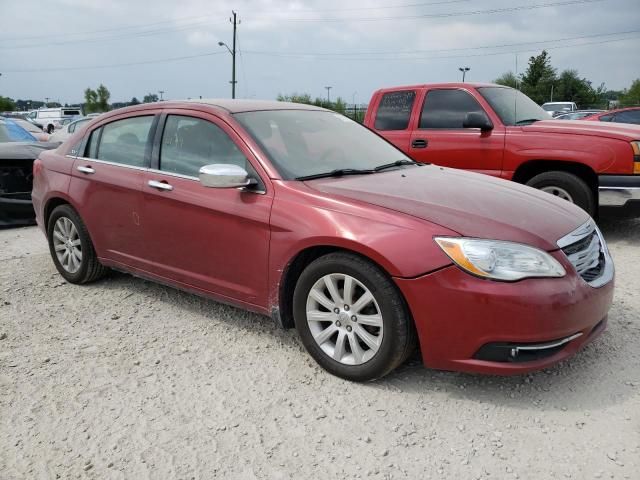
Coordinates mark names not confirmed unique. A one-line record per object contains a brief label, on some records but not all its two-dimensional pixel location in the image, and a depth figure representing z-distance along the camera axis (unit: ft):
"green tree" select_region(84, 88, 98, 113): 219.41
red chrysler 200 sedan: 9.12
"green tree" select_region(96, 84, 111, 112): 220.23
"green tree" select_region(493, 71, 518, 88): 193.94
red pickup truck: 19.51
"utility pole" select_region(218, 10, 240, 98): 143.64
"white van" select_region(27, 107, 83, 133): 145.34
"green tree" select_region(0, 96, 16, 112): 246.99
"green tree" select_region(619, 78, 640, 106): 178.55
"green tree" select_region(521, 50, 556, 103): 164.78
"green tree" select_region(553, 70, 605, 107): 186.27
